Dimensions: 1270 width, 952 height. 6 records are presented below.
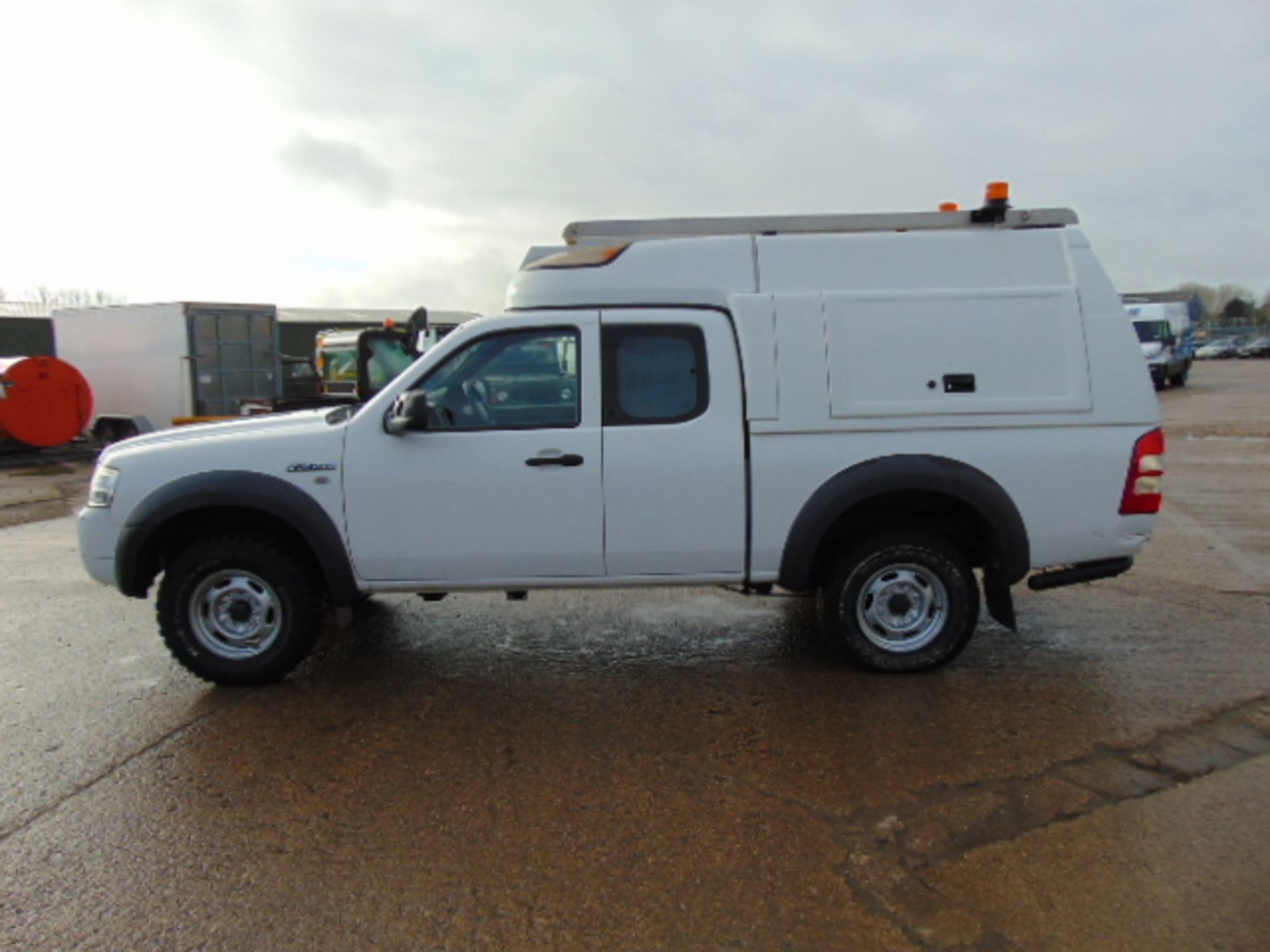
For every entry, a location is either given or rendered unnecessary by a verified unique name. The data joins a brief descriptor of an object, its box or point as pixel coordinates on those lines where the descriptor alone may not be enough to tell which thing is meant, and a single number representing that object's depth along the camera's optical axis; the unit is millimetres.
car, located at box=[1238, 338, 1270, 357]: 64438
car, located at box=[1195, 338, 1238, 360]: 67125
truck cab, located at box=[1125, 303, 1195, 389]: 31469
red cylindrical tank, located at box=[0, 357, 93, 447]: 16016
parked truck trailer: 16656
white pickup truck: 4793
